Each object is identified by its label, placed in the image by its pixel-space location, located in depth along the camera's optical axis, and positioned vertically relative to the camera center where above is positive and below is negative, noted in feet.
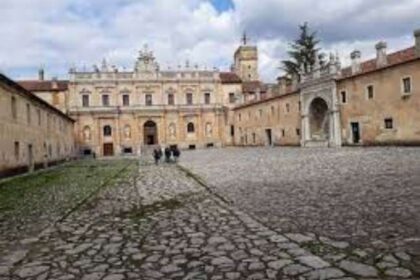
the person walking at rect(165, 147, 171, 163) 111.79 -2.11
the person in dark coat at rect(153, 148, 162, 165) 110.05 -2.23
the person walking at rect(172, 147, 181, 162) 115.83 -1.91
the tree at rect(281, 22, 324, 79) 217.97 +38.67
